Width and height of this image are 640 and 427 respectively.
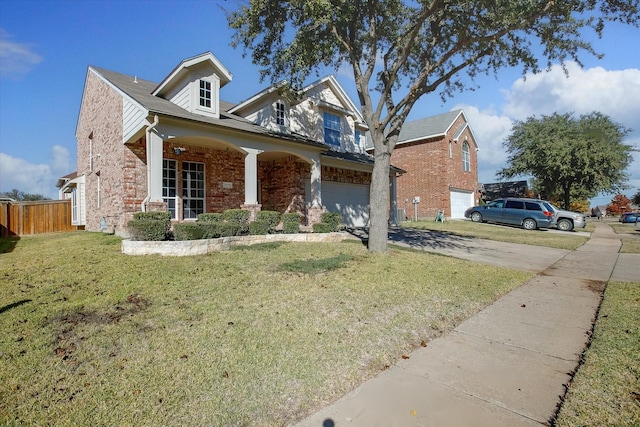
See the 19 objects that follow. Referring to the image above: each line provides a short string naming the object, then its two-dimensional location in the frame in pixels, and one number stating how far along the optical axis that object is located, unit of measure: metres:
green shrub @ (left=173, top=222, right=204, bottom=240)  8.37
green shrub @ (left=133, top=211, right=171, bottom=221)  8.61
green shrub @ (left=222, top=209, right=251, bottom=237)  10.12
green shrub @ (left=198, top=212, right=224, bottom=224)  10.02
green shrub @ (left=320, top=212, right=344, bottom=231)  11.91
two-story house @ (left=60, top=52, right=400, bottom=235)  10.93
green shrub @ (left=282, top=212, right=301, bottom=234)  11.09
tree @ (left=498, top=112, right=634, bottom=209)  27.81
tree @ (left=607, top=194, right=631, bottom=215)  58.38
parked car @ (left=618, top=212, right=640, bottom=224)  33.88
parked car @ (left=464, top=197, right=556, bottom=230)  19.97
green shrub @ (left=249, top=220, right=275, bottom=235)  10.27
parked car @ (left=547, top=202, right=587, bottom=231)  20.22
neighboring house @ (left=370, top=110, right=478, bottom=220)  25.19
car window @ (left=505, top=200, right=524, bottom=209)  21.03
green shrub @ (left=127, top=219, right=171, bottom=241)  8.18
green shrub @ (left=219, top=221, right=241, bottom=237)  9.29
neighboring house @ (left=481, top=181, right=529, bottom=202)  34.66
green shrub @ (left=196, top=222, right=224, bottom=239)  8.74
